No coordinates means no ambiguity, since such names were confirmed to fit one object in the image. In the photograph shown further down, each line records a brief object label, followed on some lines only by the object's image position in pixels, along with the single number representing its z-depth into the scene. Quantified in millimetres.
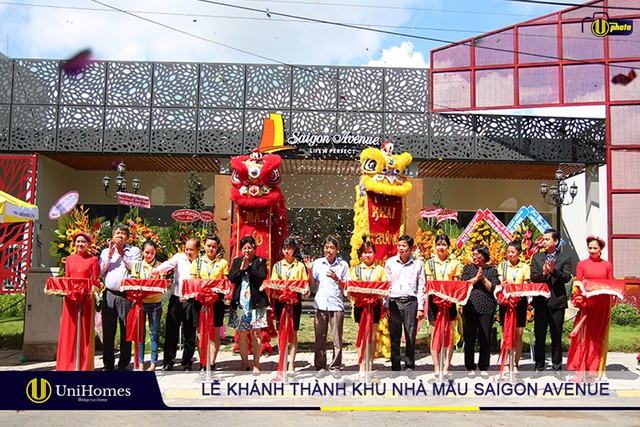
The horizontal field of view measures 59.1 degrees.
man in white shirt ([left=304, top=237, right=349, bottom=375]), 6637
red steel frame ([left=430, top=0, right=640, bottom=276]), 16234
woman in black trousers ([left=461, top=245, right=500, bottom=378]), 6613
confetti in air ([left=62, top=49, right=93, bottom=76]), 17062
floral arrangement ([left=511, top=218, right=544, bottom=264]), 8531
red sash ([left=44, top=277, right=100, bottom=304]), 6215
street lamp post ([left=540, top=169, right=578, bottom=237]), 14648
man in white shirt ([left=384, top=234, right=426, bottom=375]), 6617
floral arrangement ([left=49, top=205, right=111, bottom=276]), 8023
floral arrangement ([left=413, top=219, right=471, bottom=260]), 9078
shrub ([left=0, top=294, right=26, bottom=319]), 13453
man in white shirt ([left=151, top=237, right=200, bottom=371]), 6832
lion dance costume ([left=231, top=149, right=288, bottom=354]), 8383
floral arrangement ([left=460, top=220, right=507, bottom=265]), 9102
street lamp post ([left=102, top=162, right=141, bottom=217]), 14344
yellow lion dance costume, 8164
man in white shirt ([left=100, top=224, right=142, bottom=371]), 6660
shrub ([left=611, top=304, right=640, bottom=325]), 13469
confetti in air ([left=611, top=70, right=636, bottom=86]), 16312
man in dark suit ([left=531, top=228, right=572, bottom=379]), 6786
